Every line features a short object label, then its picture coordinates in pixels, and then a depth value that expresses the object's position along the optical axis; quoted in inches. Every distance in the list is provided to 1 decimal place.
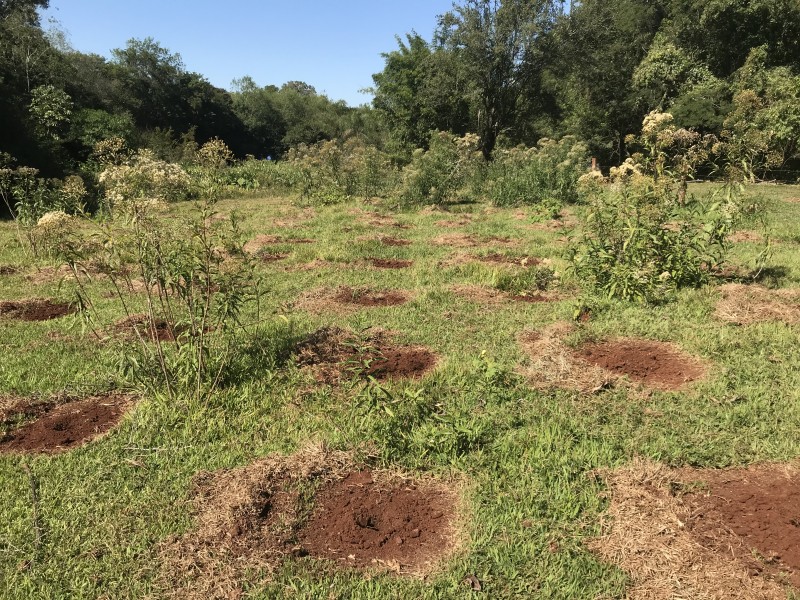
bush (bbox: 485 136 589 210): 555.2
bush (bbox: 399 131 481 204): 555.5
